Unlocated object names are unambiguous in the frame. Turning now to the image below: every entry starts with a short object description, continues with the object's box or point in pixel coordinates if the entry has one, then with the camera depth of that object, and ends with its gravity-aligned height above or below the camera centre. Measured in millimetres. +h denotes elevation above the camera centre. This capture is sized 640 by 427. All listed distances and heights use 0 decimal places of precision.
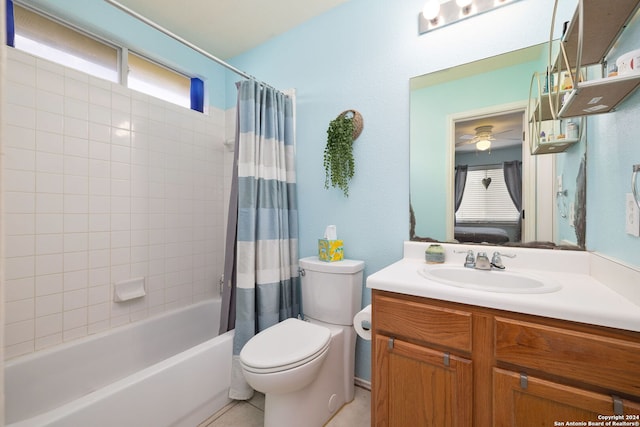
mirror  1271 +252
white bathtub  1102 -862
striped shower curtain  1664 -106
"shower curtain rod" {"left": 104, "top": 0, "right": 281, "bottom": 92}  1230 +934
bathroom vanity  762 -442
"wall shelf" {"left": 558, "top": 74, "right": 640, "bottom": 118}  794 +378
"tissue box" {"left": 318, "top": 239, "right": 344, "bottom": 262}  1691 -236
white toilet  1184 -660
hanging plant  1755 +438
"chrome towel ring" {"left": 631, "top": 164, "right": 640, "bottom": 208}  822 +89
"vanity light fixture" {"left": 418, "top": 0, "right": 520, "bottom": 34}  1401 +1087
